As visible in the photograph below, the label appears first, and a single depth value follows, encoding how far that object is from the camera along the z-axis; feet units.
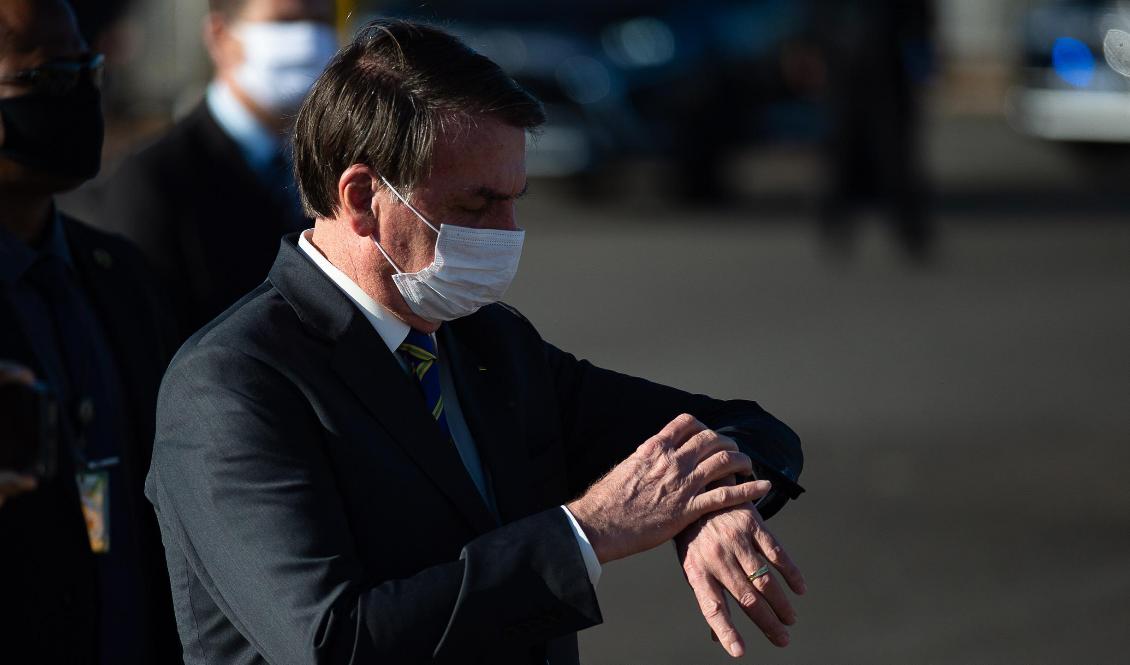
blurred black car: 98.73
